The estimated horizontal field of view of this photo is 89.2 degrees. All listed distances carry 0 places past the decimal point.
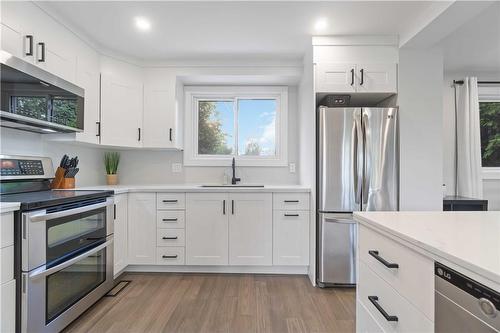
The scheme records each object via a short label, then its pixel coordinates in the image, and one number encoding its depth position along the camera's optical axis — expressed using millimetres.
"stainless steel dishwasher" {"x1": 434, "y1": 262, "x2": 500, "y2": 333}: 594
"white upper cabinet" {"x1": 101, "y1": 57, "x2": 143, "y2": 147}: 2682
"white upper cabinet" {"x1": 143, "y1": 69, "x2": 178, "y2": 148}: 2973
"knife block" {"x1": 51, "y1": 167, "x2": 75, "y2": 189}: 2293
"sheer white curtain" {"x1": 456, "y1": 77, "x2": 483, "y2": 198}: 3027
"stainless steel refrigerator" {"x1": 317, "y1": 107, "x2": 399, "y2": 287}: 2369
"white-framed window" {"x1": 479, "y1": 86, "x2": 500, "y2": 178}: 3301
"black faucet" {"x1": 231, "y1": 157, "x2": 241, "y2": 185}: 3174
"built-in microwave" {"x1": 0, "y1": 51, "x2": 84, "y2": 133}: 1568
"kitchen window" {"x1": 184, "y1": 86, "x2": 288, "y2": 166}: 3320
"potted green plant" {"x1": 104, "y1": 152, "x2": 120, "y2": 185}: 3117
